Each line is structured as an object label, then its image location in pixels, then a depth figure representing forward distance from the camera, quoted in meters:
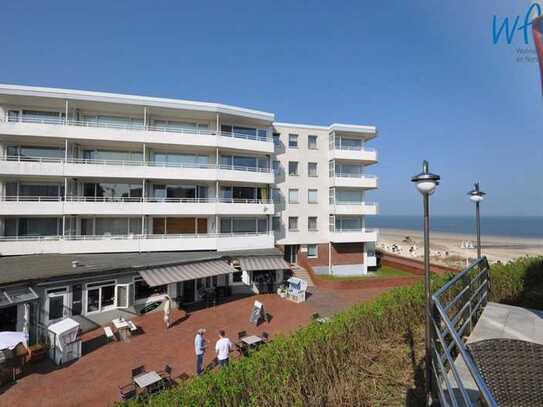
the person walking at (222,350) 10.95
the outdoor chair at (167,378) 10.12
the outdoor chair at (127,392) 9.57
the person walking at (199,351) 11.22
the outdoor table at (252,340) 12.65
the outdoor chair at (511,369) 3.47
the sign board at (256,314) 16.84
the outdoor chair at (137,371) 9.99
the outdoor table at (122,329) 14.86
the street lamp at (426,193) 5.72
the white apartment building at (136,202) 17.50
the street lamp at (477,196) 12.41
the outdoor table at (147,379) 9.47
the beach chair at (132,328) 15.36
